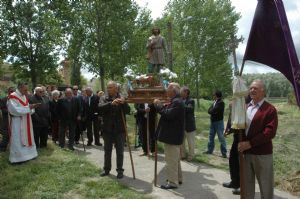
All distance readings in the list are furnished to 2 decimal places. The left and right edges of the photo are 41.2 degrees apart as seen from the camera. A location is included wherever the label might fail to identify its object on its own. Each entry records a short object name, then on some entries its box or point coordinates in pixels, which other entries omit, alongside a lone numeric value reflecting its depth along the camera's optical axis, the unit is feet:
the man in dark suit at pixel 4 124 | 37.55
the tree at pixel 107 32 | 86.12
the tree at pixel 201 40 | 135.33
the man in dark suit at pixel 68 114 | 39.27
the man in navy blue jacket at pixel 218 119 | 36.78
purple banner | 19.15
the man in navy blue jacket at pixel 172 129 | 25.30
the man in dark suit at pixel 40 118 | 37.24
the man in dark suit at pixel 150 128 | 37.38
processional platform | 30.89
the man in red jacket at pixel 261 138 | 19.08
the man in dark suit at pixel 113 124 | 28.63
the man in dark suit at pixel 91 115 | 43.09
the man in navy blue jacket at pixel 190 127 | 35.33
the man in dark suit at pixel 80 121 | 42.19
